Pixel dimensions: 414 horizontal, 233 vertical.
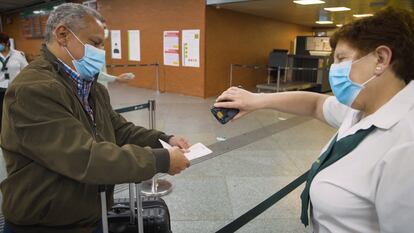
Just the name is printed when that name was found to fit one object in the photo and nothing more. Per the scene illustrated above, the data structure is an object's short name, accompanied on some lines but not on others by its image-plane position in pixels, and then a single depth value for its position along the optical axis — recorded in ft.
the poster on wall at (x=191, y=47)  28.61
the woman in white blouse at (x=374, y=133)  2.86
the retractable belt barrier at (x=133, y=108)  9.67
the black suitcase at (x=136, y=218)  5.57
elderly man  3.74
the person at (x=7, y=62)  14.24
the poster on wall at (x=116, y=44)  35.84
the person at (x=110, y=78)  11.89
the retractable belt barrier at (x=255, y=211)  6.02
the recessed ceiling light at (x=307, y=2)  25.42
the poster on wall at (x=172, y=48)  30.25
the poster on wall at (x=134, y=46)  33.92
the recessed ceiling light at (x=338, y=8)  29.16
